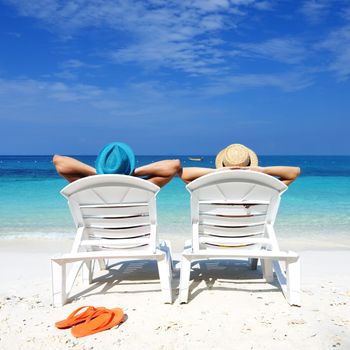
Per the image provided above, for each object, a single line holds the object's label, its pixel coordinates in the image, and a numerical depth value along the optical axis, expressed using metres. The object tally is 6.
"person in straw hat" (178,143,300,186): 4.07
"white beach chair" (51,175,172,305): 3.79
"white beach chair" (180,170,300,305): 3.75
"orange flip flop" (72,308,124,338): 3.16
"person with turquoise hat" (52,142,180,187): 4.01
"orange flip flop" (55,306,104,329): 3.30
